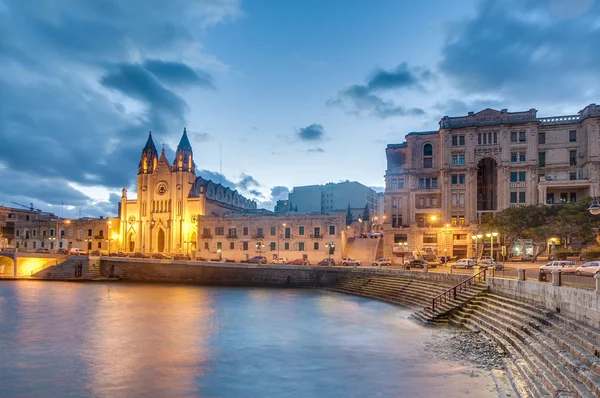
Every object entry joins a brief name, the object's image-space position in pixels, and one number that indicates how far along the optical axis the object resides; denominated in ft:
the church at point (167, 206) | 287.69
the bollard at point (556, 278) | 71.99
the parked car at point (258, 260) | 220.62
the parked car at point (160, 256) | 241.14
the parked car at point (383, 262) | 201.87
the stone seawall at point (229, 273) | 185.78
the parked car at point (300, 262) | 217.81
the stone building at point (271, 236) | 243.40
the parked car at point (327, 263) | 206.62
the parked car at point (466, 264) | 155.53
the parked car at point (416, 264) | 172.35
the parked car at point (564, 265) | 108.78
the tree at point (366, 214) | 402.52
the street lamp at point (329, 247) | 237.86
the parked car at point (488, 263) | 132.07
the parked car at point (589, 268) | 101.01
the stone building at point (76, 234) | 308.19
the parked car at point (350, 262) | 207.06
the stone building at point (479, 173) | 212.02
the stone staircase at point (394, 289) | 124.84
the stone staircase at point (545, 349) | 45.76
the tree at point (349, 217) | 376.68
